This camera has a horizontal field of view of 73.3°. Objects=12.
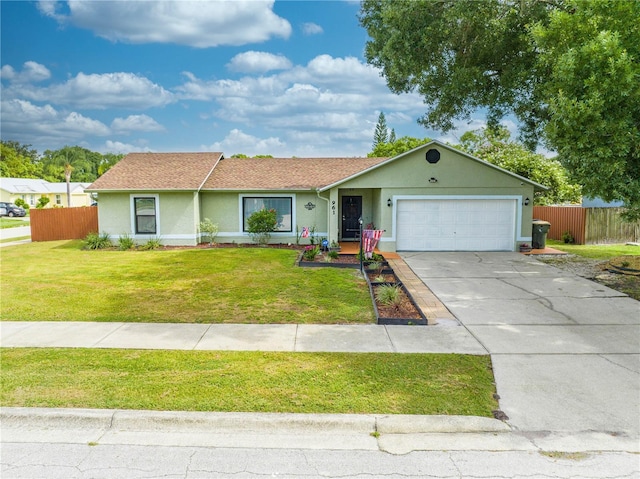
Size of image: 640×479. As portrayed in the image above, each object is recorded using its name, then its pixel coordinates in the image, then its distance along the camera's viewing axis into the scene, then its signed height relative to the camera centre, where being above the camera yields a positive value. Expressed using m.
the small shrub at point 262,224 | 18.34 -0.62
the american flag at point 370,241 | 13.85 -1.02
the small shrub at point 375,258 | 13.97 -1.57
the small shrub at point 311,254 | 14.49 -1.52
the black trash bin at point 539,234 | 17.47 -0.94
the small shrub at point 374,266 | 12.62 -1.67
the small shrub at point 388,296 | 9.18 -1.88
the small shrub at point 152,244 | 18.27 -1.50
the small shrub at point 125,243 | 18.27 -1.46
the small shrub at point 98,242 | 18.56 -1.44
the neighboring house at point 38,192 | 52.22 +2.11
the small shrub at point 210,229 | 18.91 -0.87
